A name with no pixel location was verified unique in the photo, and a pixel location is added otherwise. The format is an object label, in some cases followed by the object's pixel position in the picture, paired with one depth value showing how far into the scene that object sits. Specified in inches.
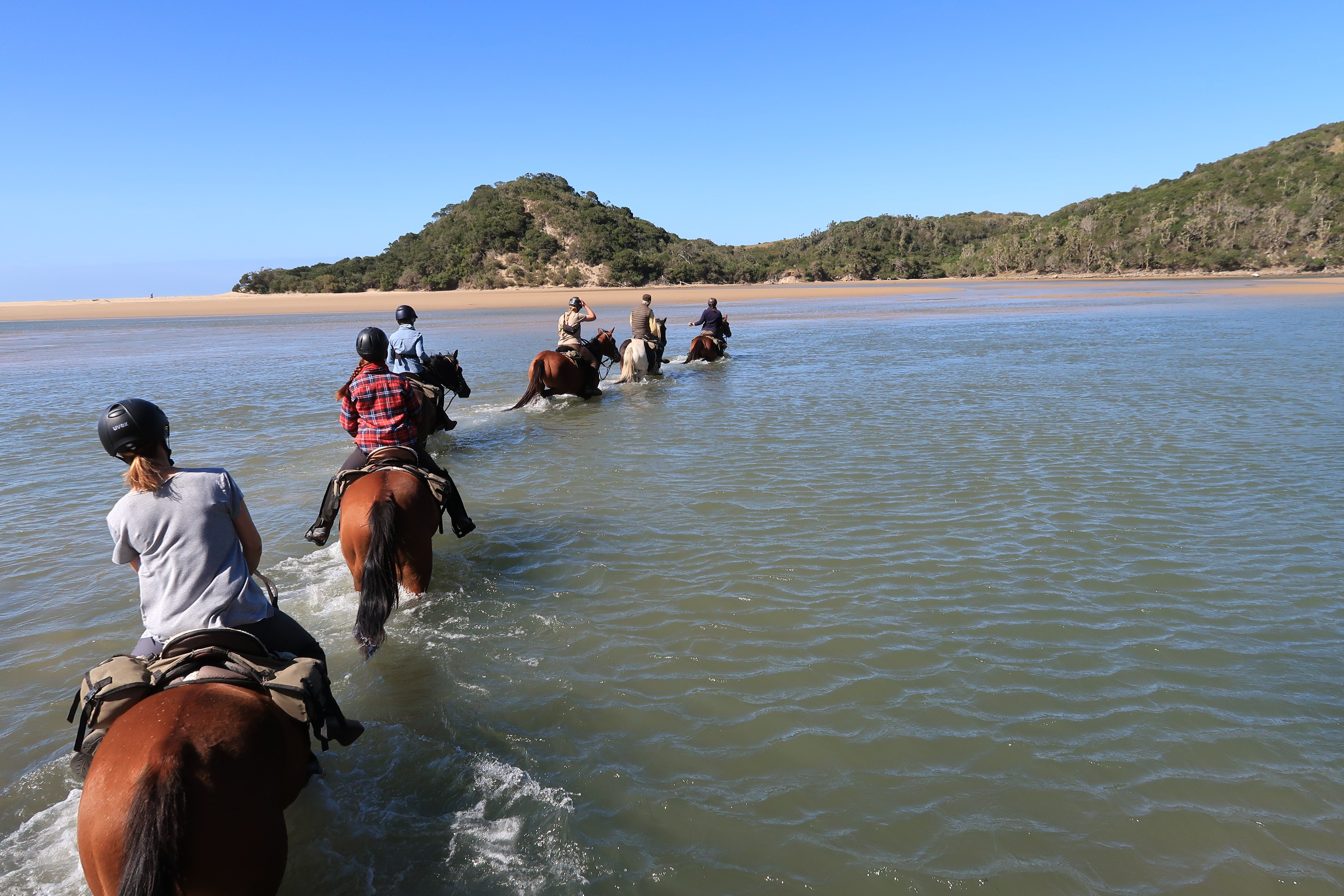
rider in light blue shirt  414.0
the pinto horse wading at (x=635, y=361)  676.1
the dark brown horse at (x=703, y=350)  809.5
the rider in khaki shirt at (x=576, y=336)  565.0
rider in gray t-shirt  121.3
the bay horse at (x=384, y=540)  183.2
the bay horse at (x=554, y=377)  544.1
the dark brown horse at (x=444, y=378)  425.7
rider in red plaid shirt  235.0
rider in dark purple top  837.2
